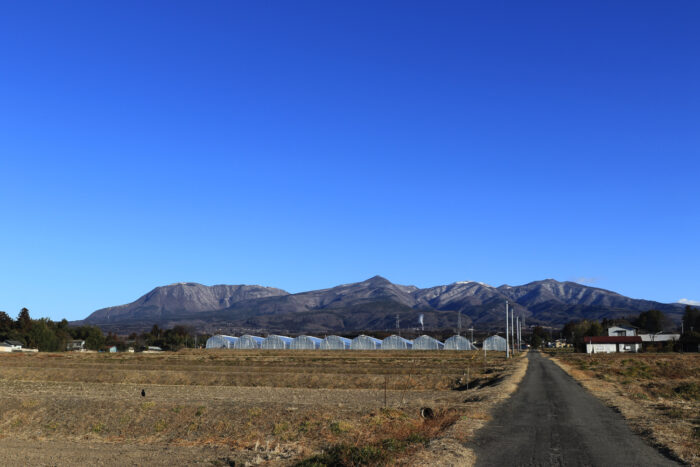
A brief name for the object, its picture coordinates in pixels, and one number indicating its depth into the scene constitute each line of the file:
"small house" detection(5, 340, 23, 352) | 147.84
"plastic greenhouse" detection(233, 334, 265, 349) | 191.01
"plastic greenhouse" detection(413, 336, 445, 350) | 173.38
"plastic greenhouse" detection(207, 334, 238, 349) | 194.75
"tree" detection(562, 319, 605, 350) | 164.90
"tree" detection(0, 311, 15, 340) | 162.00
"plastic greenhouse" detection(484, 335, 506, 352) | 181.25
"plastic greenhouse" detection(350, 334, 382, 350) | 178.38
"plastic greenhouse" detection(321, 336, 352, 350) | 181.75
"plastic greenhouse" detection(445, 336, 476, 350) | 171.50
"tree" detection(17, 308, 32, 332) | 171.62
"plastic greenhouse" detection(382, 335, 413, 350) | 174.62
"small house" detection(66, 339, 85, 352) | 174.62
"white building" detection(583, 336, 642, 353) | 156.25
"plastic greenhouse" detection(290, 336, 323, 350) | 180.75
